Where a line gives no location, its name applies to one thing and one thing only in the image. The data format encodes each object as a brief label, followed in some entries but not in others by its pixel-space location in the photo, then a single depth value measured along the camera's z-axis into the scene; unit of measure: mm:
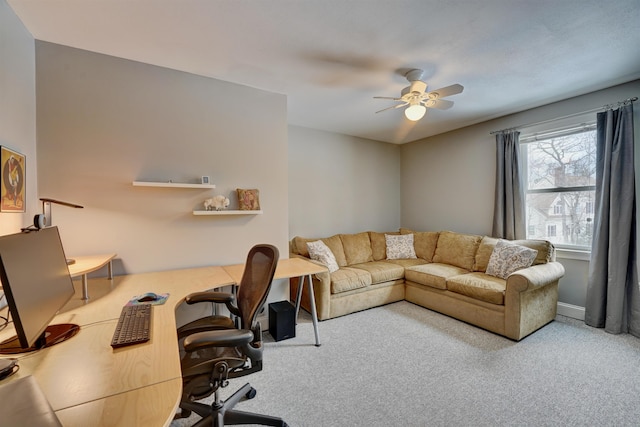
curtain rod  2724
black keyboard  1163
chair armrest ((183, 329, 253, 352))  1228
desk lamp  1828
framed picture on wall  1555
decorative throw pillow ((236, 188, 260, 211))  2748
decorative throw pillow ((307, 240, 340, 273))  3494
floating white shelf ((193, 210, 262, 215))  2500
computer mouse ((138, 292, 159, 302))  1685
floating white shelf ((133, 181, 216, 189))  2273
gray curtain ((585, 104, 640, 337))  2705
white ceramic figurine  2580
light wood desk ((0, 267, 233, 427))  765
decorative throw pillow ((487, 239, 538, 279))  3018
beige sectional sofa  2719
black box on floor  2684
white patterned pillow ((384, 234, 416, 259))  4391
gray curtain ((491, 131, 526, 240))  3566
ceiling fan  2443
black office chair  1301
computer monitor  906
